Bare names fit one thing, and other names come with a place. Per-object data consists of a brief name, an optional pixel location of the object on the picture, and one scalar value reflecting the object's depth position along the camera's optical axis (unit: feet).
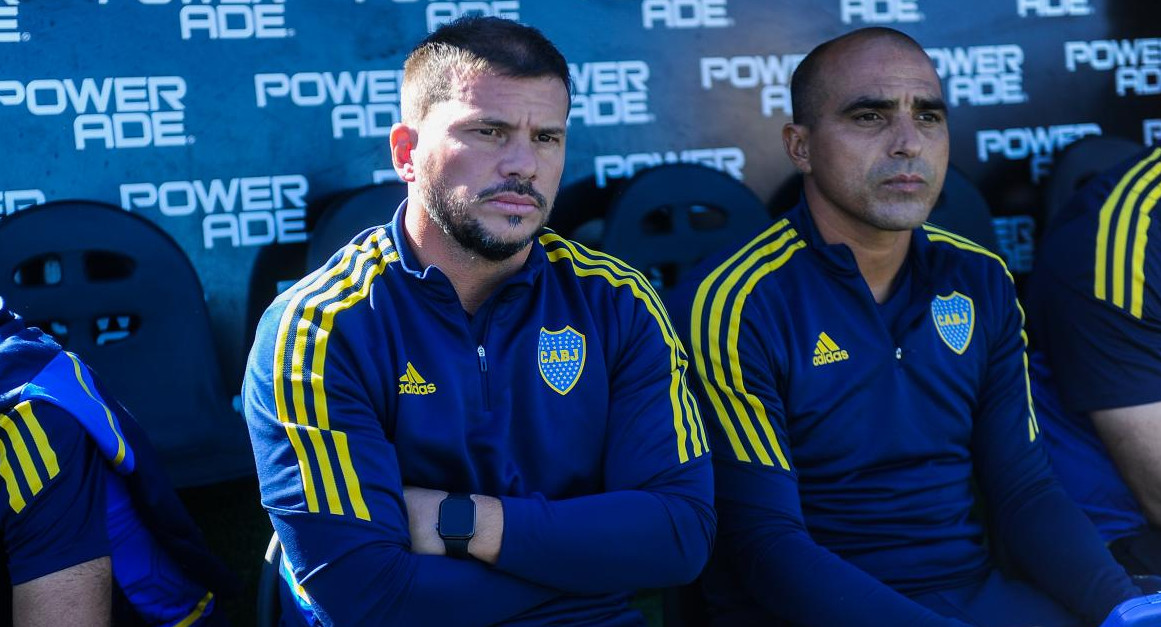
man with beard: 10.07
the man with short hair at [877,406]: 10.88
